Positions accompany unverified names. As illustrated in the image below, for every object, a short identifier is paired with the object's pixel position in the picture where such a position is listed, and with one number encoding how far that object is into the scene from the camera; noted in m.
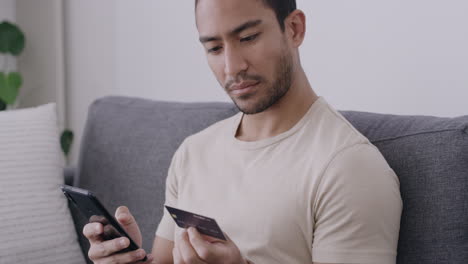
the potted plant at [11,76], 2.92
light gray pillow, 1.67
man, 1.08
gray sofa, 1.14
